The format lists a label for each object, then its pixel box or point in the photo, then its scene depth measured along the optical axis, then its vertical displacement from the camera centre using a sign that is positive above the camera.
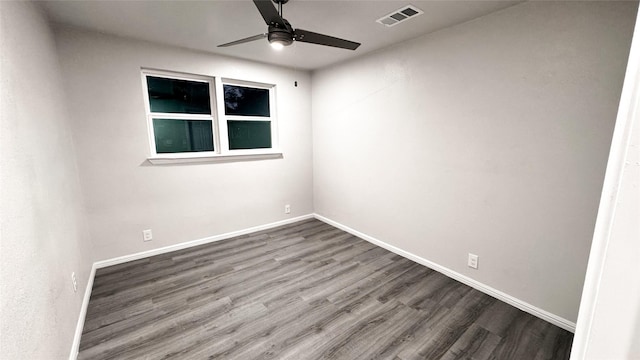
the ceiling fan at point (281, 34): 1.73 +0.75
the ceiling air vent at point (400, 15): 2.14 +1.02
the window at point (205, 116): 3.17 +0.30
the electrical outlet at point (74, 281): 1.96 -1.05
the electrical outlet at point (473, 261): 2.53 -1.17
